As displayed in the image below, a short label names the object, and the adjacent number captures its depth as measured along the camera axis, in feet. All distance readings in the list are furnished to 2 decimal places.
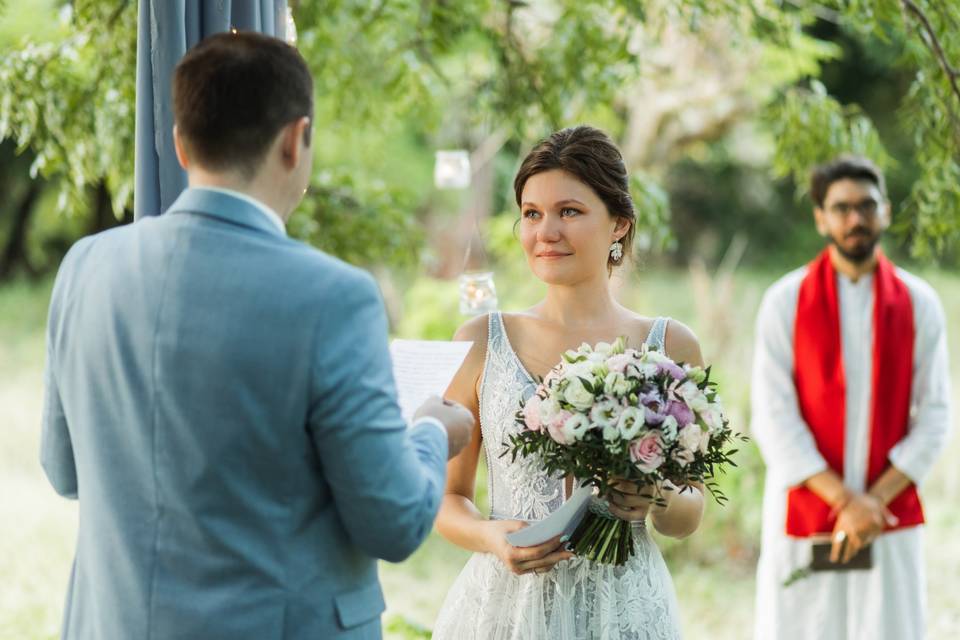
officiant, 14.30
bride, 8.17
